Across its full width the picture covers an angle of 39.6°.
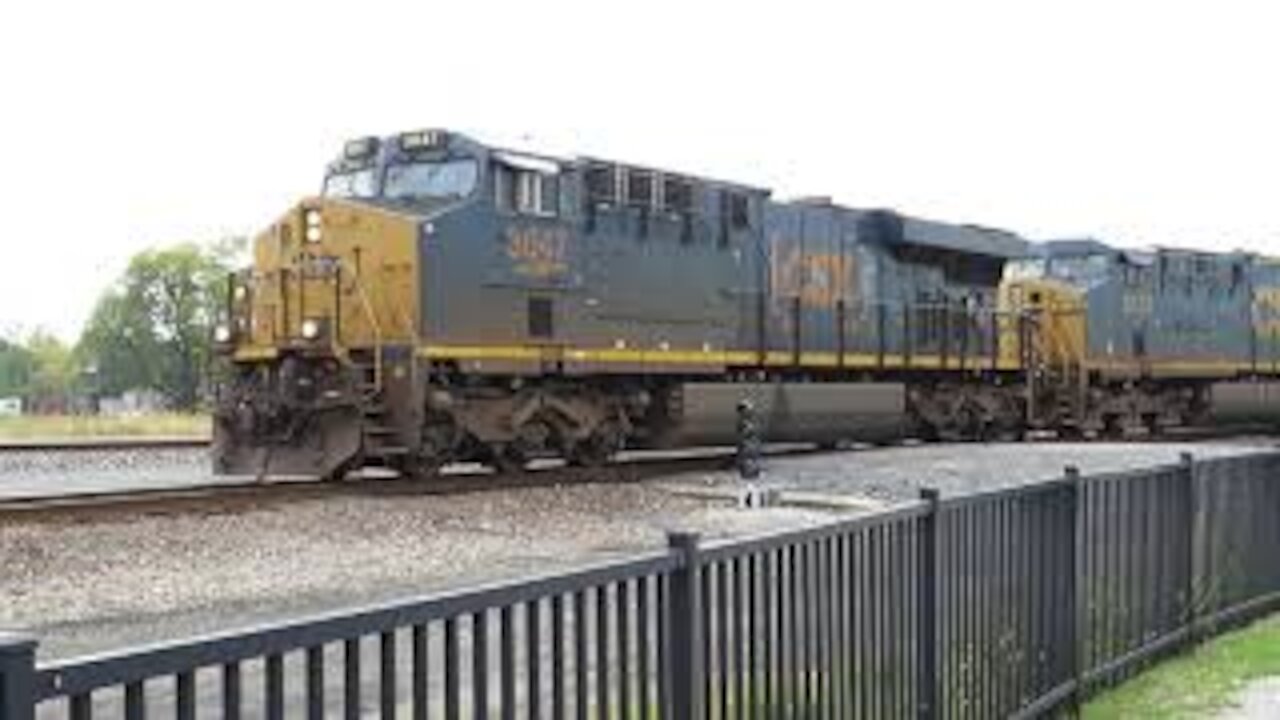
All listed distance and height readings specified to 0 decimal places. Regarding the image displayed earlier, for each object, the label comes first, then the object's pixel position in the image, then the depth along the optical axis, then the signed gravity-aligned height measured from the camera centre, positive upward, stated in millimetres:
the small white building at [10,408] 80988 -3362
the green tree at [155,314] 109938 +1774
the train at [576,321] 19062 +257
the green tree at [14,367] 143500 -1968
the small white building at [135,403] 92125 -3420
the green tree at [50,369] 127750 -2042
